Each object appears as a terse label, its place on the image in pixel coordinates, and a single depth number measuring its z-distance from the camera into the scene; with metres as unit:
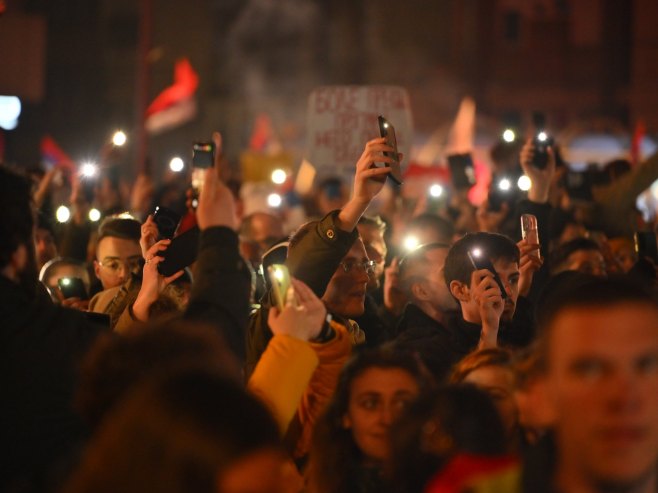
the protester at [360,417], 3.79
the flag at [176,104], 21.84
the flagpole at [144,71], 23.14
